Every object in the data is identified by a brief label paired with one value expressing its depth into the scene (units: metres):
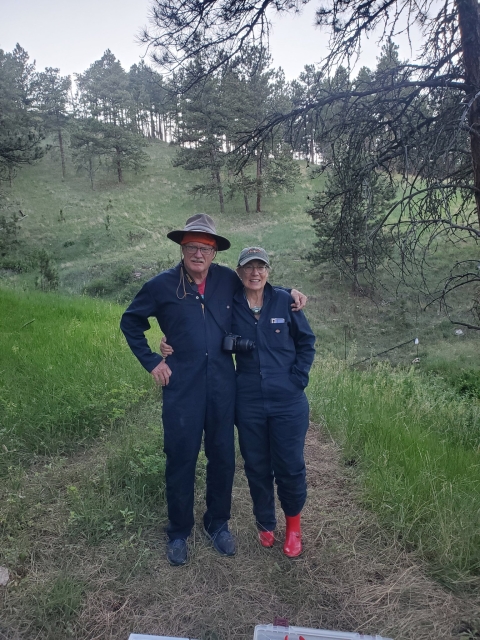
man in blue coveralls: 2.65
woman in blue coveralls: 2.67
